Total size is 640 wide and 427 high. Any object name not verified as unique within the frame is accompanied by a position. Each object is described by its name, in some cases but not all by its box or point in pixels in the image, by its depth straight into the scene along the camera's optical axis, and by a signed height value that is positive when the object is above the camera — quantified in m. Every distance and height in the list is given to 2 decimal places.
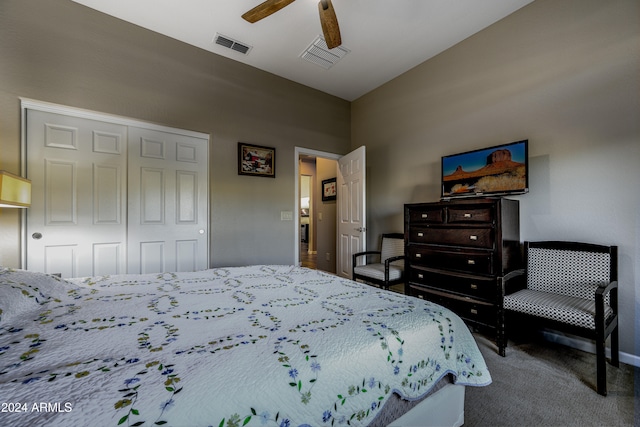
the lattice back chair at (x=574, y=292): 1.71 -0.64
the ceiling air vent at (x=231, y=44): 2.99 +2.02
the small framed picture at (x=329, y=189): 4.92 +0.47
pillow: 1.02 -0.34
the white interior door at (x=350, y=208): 3.67 +0.08
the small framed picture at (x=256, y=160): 3.43 +0.74
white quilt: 0.62 -0.44
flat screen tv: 2.42 +0.43
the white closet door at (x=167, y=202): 2.80 +0.15
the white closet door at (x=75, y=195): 2.34 +0.19
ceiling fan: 1.97 +1.58
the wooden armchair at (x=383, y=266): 3.04 -0.67
